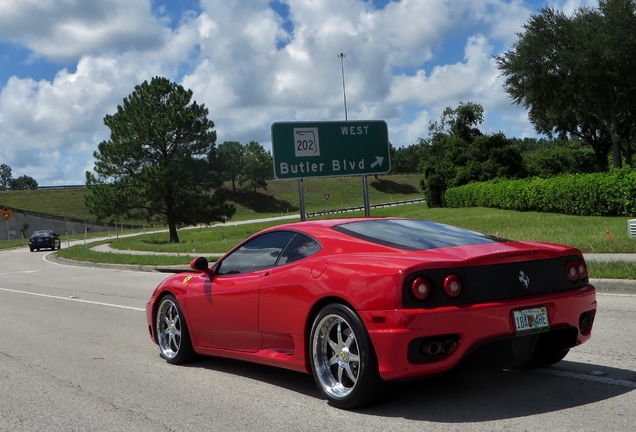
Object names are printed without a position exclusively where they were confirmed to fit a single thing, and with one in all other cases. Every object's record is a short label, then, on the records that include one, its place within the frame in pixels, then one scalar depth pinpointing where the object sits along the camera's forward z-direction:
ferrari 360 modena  4.75
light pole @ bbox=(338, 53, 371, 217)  17.28
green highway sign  19.67
